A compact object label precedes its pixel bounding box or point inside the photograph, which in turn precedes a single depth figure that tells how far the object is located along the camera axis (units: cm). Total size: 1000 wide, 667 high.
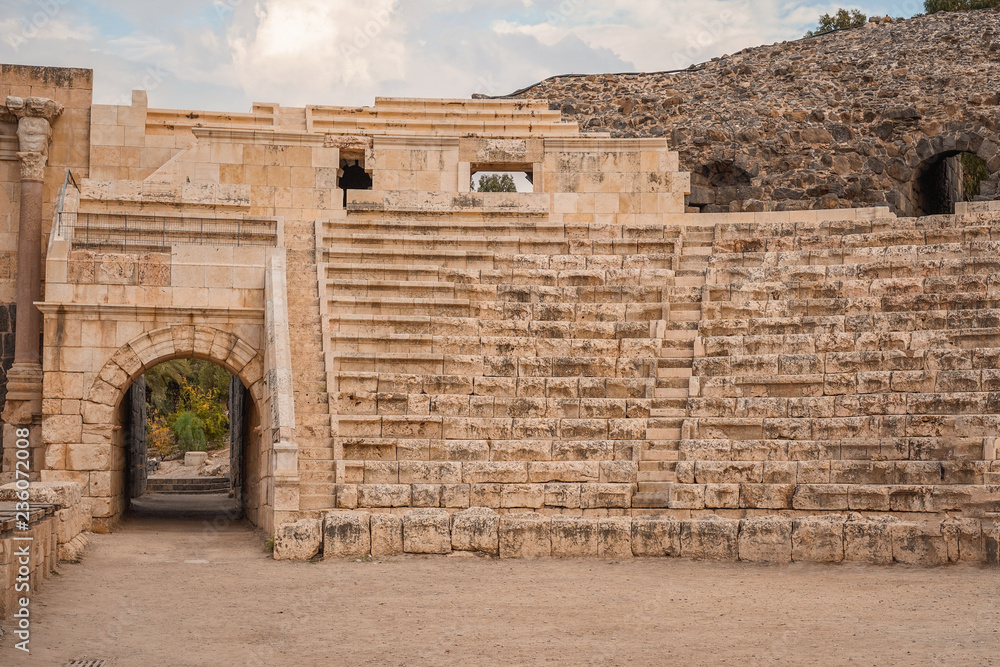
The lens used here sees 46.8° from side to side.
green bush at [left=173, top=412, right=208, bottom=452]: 2892
